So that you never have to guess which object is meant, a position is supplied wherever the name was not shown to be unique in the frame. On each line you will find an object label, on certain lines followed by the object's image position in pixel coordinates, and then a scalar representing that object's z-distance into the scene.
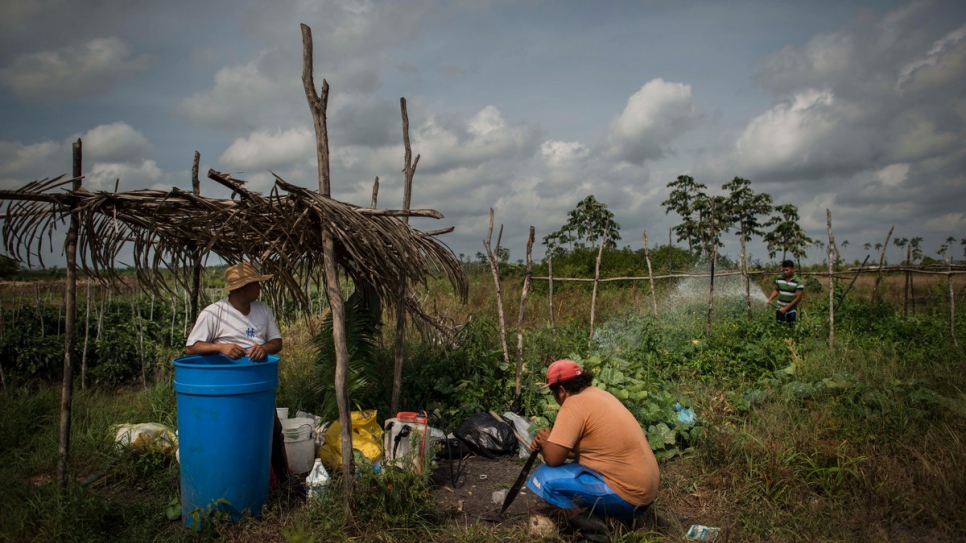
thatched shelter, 4.15
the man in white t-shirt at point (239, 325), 3.88
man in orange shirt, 3.54
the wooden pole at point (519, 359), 6.23
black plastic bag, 5.43
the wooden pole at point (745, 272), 10.12
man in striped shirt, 9.32
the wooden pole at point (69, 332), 4.31
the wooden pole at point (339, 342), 4.10
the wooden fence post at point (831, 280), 8.12
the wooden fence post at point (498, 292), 6.79
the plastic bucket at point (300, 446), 4.69
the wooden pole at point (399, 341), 5.02
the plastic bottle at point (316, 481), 4.10
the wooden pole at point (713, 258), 9.07
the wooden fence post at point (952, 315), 7.99
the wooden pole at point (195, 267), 5.40
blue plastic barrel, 3.67
